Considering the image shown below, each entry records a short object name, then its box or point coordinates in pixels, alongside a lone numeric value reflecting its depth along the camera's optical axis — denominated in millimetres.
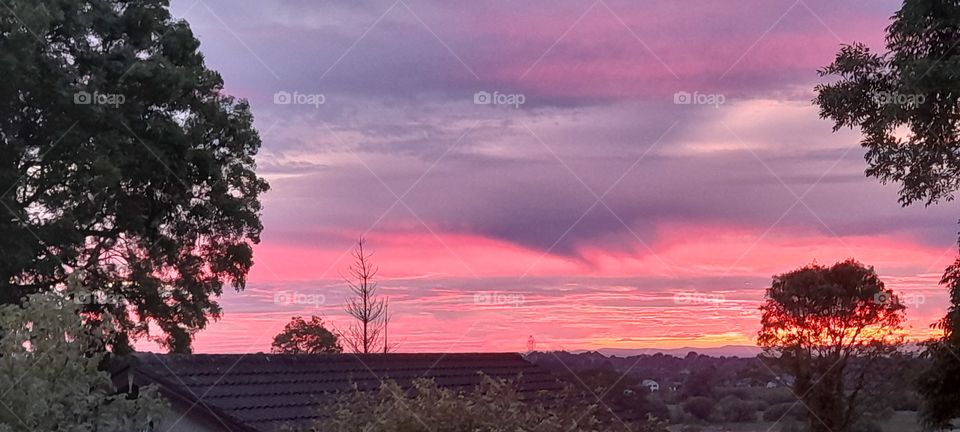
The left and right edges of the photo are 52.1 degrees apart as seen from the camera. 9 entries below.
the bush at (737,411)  60312
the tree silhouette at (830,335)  43469
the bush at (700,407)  60866
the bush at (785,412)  47356
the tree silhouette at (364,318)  39406
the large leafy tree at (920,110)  20828
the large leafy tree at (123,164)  28438
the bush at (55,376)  12617
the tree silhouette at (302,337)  46312
